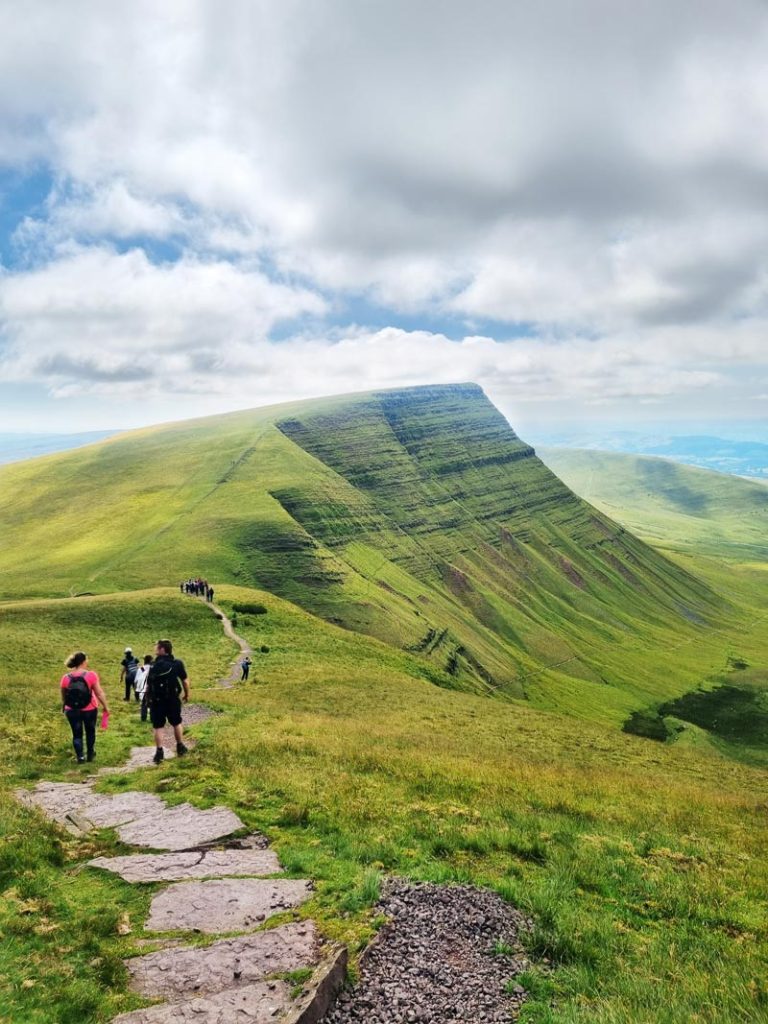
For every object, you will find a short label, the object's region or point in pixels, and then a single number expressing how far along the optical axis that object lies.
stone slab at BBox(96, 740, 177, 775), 19.73
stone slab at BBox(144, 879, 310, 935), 10.23
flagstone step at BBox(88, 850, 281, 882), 12.19
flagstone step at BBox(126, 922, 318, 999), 8.61
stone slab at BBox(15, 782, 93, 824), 15.48
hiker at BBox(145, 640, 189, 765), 20.03
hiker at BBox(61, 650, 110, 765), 19.91
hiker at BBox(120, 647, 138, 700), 33.59
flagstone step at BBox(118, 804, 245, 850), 13.84
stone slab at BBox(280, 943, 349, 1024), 7.71
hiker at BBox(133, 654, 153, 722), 30.03
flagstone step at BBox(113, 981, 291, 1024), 7.88
